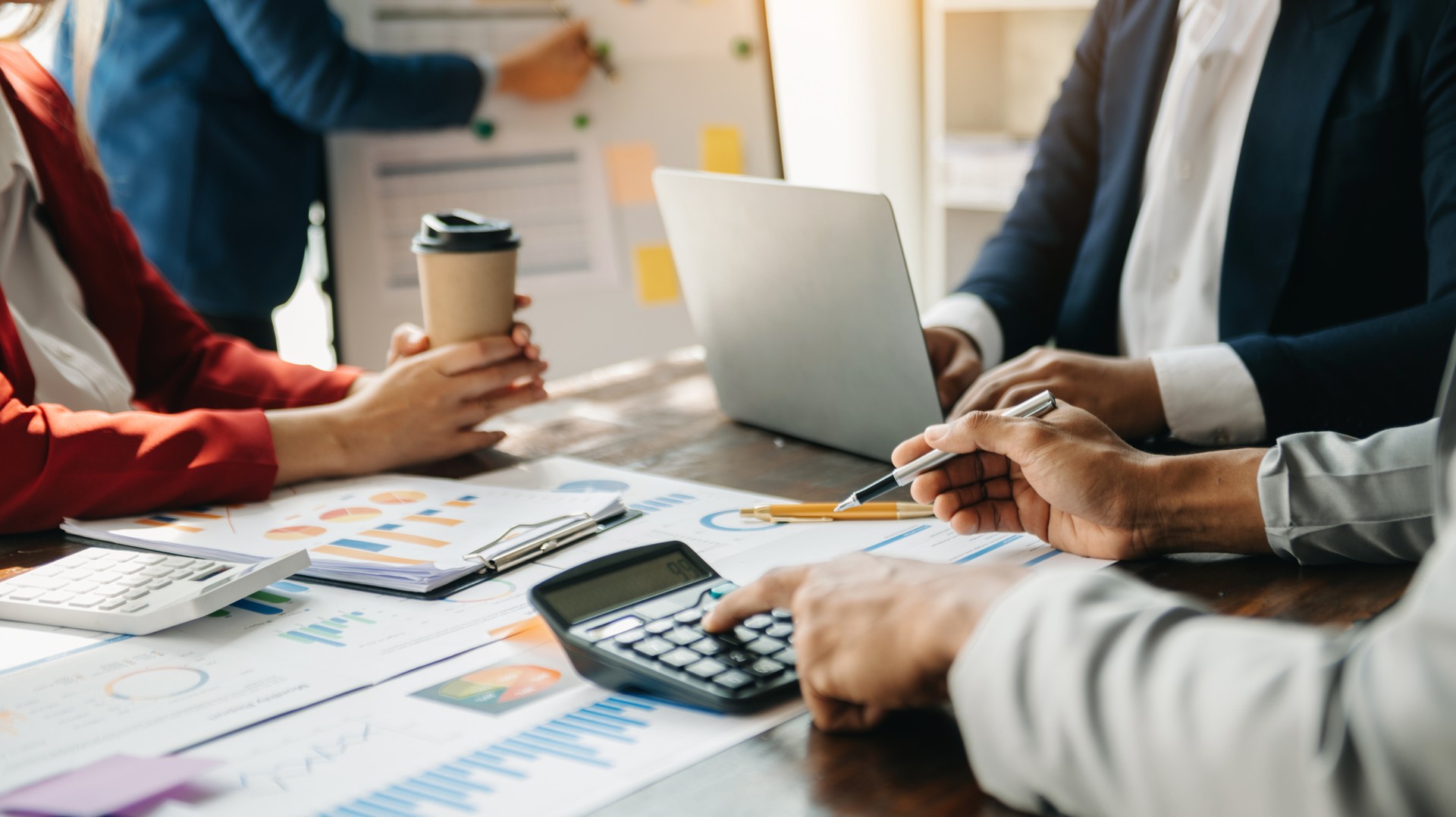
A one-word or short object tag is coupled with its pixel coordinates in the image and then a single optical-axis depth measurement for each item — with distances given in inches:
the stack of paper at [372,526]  33.6
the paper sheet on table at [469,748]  21.7
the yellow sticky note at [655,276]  113.3
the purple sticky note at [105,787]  21.4
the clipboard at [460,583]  32.1
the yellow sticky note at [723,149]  115.2
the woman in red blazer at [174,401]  38.9
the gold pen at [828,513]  37.0
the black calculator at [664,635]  24.6
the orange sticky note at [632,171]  111.0
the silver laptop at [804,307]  40.1
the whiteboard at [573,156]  103.2
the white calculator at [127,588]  29.8
